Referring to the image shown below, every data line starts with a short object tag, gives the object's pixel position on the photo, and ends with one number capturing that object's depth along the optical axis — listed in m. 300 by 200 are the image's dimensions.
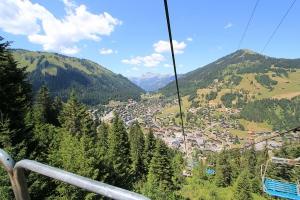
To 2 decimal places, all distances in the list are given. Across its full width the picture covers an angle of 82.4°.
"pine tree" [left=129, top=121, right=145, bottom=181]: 31.93
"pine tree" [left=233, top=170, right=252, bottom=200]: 27.98
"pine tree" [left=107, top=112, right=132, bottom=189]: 18.21
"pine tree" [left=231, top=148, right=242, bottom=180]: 45.60
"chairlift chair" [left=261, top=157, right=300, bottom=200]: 8.14
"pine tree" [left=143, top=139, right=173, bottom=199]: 26.70
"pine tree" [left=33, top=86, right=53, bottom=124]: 25.78
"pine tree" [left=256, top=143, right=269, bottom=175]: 40.76
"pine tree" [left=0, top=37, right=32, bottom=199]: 7.55
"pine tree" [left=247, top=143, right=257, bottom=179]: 43.74
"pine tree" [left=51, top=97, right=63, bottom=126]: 27.23
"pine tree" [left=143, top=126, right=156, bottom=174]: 33.56
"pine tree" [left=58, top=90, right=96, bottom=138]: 20.55
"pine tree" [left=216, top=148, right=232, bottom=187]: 43.03
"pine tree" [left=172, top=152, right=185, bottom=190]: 39.98
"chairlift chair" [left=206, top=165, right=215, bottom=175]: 44.94
